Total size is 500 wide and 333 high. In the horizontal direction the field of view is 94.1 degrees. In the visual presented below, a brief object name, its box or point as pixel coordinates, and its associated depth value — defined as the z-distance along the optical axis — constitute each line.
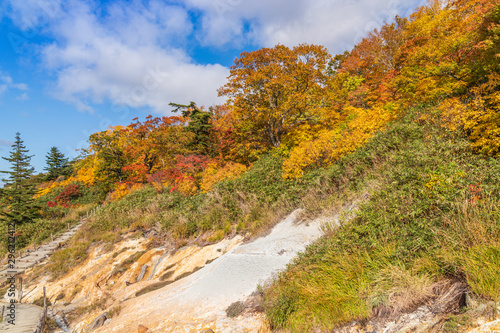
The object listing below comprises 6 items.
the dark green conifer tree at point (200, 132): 21.48
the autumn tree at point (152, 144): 23.14
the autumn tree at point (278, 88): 15.56
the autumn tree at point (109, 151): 26.36
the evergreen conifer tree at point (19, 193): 21.67
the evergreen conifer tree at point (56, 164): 44.00
